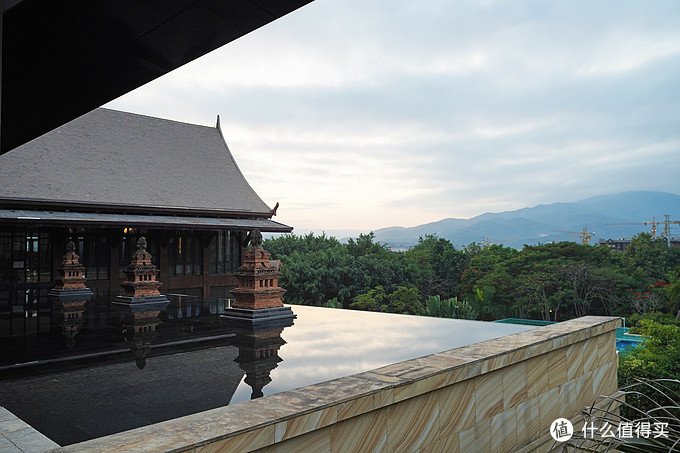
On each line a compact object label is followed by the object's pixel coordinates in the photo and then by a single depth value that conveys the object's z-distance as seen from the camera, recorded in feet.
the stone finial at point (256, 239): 24.35
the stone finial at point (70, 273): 37.65
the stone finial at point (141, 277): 30.99
